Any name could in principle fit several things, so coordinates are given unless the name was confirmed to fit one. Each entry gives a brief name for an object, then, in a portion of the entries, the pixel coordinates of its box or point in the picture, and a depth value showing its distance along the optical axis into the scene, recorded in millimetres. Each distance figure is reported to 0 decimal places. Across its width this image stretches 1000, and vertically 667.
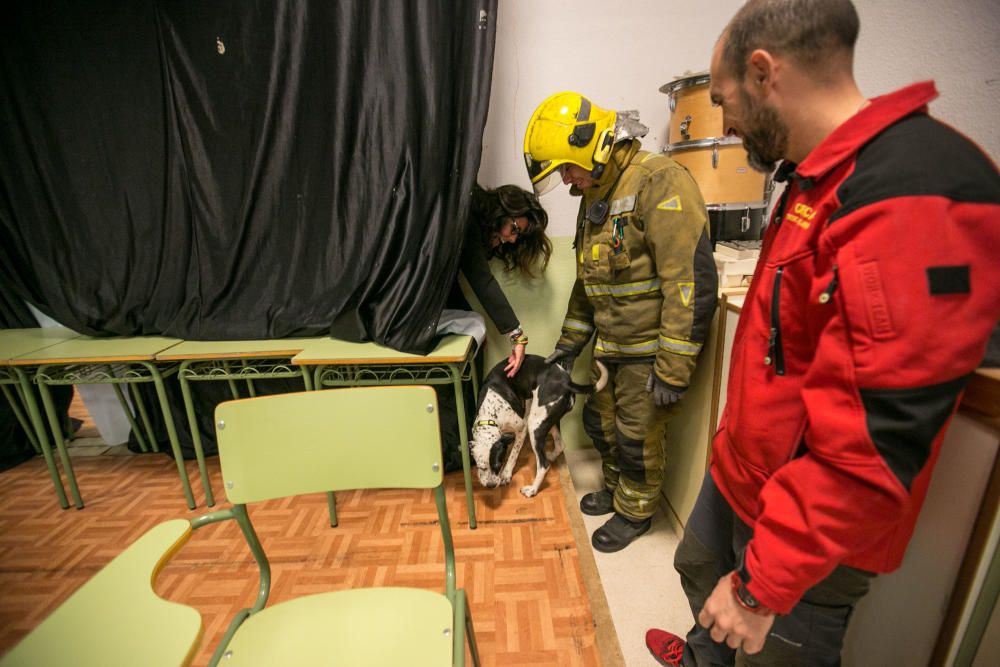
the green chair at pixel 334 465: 920
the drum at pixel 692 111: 1537
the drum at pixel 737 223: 1688
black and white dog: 1849
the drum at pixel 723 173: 1544
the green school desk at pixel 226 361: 1810
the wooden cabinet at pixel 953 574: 658
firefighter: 1337
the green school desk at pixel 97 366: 1809
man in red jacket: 502
